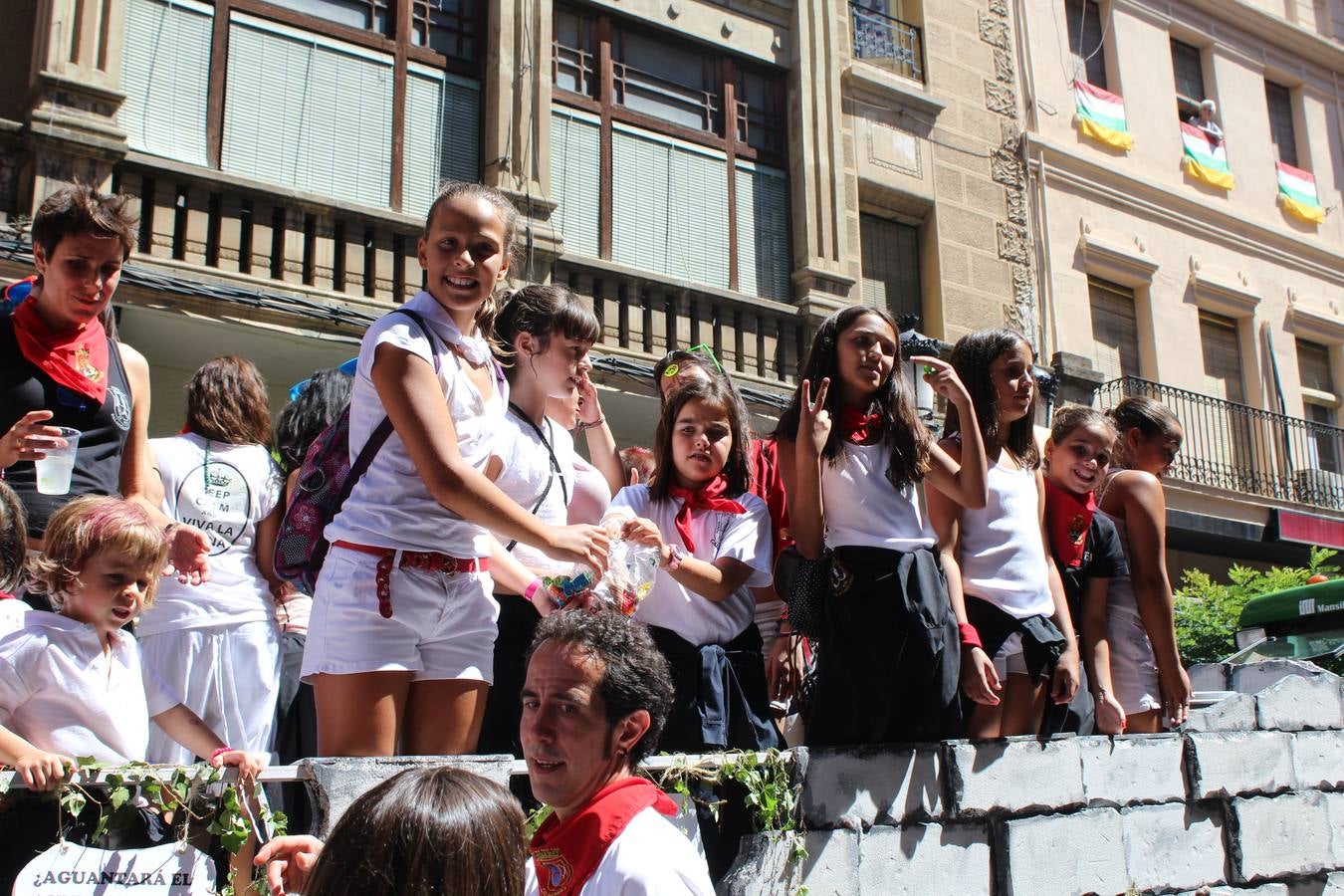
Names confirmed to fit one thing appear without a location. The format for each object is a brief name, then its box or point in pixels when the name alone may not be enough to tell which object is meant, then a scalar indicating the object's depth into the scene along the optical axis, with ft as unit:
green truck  26.94
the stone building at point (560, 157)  29.71
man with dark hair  8.07
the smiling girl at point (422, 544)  9.23
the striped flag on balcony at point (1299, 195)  61.36
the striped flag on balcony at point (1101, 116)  54.08
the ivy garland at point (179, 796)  8.02
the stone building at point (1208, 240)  53.21
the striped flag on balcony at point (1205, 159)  57.77
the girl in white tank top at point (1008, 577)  13.91
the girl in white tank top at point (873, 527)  12.84
